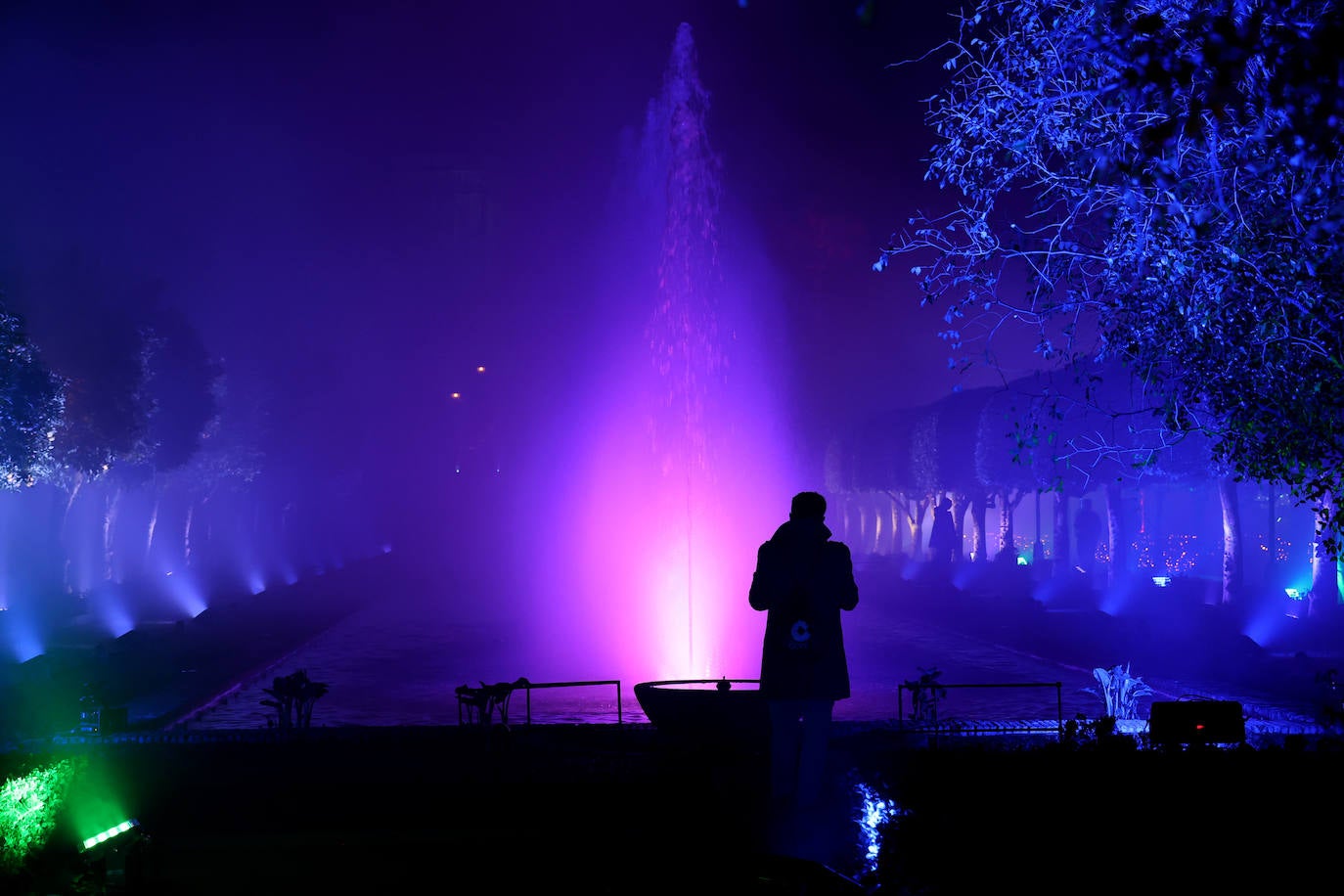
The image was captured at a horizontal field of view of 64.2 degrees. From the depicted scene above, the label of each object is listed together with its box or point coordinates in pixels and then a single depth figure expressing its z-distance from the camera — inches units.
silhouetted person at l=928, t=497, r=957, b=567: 1736.3
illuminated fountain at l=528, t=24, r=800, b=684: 950.4
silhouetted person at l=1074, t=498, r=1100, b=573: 1733.5
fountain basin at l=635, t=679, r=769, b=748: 389.7
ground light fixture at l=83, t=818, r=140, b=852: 243.4
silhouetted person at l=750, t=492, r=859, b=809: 309.0
